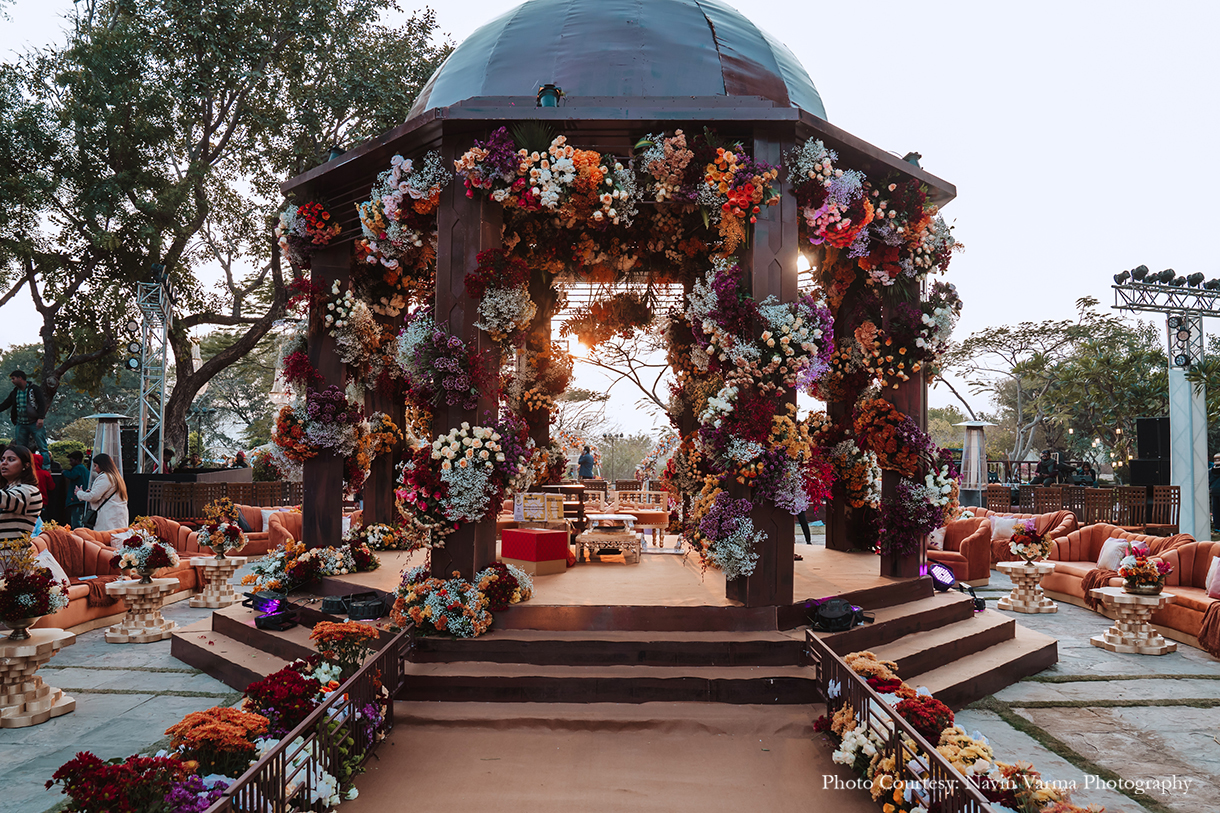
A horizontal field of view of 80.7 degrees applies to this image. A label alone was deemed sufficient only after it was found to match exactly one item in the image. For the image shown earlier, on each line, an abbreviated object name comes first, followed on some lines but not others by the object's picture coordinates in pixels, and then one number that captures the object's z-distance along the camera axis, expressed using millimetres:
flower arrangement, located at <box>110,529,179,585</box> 8961
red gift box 8391
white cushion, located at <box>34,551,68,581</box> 8328
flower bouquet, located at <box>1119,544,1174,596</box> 8445
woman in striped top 6703
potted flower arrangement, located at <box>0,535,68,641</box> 6090
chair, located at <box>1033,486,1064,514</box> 17594
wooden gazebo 6770
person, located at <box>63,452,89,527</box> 13328
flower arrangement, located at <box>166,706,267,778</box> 3674
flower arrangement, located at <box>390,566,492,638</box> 6316
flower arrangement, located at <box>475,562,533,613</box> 6556
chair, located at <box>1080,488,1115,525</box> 16969
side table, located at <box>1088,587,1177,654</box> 8438
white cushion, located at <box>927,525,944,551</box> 12758
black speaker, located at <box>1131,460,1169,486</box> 19484
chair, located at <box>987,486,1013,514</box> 18467
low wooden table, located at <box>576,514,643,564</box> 9250
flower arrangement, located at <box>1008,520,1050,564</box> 10492
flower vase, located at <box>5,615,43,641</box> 6156
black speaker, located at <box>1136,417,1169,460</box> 19812
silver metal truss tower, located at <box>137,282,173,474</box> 17031
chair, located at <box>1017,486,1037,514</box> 18062
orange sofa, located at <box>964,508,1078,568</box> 12398
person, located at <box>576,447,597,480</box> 19766
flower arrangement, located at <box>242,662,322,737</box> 4277
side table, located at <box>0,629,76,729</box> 6012
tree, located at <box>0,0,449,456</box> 17547
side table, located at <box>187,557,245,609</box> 10812
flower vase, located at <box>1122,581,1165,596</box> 8461
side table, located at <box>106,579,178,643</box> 8867
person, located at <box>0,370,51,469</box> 14592
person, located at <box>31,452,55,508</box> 10453
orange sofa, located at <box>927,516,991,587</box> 12320
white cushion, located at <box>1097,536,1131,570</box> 10680
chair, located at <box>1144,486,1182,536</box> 17406
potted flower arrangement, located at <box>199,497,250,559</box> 10562
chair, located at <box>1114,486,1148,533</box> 17031
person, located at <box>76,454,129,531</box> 10812
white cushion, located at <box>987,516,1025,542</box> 13875
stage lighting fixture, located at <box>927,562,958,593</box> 8633
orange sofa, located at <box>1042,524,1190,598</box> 11266
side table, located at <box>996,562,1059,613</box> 10547
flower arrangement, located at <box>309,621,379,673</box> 5098
